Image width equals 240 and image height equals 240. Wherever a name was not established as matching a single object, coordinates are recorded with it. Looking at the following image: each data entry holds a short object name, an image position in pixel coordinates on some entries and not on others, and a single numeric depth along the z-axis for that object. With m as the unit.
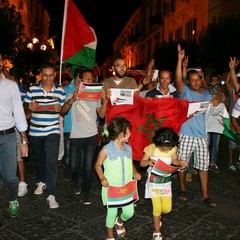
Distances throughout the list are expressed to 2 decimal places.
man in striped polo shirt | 5.24
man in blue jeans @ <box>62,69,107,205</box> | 5.40
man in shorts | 5.45
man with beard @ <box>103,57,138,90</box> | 5.51
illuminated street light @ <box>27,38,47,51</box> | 27.18
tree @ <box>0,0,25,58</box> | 17.14
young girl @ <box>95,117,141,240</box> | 4.01
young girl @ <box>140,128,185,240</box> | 4.23
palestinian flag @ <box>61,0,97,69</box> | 6.07
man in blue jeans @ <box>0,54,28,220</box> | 4.36
